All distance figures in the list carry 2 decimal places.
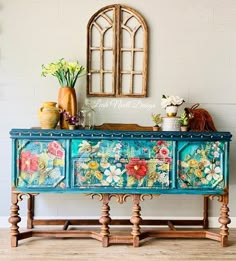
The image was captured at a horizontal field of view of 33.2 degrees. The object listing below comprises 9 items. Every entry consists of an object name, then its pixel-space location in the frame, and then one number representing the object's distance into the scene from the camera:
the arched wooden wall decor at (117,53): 3.73
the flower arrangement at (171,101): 3.53
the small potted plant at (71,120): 3.34
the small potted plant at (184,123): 3.45
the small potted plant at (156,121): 3.52
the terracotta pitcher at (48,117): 3.30
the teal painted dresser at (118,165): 3.22
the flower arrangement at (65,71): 3.51
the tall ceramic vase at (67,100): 3.53
